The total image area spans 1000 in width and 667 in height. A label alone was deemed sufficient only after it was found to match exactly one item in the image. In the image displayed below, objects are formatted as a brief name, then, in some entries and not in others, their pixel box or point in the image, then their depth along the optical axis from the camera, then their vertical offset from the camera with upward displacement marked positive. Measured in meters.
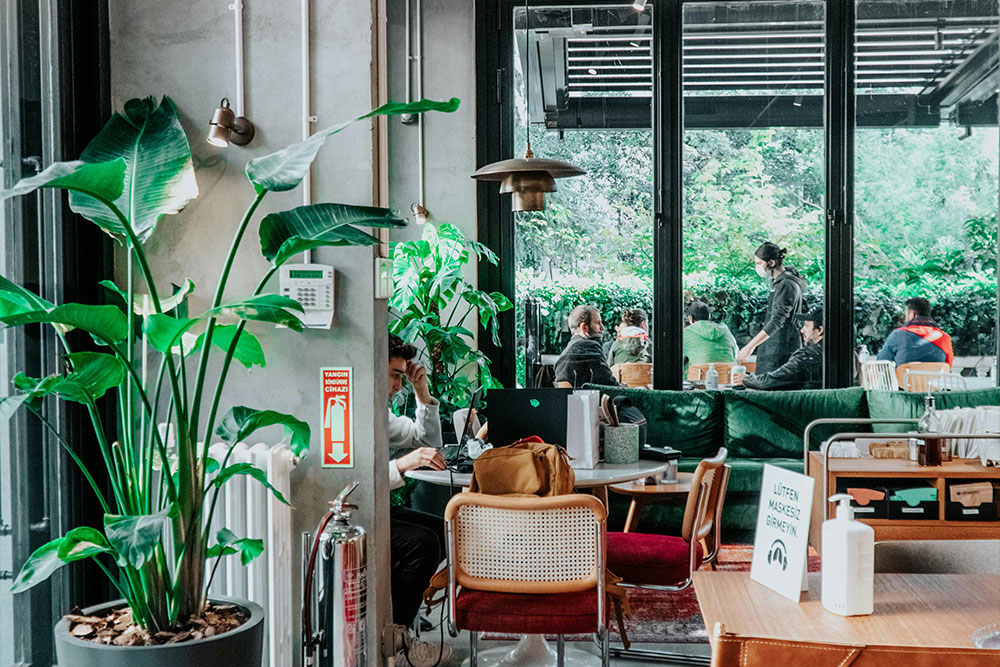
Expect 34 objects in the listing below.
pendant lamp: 4.16 +0.70
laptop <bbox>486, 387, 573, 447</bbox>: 3.71 -0.36
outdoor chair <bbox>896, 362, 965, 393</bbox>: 6.20 -0.40
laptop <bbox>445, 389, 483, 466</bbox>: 3.73 -0.52
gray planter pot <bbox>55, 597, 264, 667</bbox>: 2.07 -0.73
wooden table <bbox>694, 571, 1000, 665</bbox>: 1.69 -0.58
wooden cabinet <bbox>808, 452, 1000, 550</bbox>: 4.23 -0.75
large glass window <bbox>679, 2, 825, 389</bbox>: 6.29 +0.95
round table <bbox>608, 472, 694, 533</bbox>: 4.47 -0.83
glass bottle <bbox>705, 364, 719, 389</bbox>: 6.31 -0.39
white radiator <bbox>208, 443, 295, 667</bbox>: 2.68 -0.60
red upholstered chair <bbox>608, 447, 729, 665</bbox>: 3.49 -0.89
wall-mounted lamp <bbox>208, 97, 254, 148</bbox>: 2.71 +0.61
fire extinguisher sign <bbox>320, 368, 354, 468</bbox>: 2.90 -0.28
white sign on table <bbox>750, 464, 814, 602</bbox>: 1.84 -0.44
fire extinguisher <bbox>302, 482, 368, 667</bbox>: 2.63 -0.76
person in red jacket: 6.21 -0.15
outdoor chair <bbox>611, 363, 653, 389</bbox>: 6.38 -0.36
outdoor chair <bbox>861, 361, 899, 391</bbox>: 6.23 -0.39
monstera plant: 5.07 +0.14
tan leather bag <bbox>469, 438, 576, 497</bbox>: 3.02 -0.48
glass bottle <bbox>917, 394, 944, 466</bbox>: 4.25 -0.60
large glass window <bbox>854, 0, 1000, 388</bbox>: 6.20 +0.95
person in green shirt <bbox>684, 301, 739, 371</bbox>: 6.34 -0.13
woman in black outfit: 6.31 +0.05
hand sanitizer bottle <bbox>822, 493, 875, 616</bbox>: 1.75 -0.47
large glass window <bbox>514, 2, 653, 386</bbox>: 6.35 +1.07
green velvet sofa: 5.98 -0.61
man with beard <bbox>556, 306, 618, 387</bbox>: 6.32 -0.22
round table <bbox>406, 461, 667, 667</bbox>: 3.52 -1.25
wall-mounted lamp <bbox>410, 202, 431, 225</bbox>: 5.62 +0.70
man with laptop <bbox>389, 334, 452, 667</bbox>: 3.49 -0.87
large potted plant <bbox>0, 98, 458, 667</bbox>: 2.03 -0.13
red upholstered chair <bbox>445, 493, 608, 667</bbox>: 2.76 -0.73
